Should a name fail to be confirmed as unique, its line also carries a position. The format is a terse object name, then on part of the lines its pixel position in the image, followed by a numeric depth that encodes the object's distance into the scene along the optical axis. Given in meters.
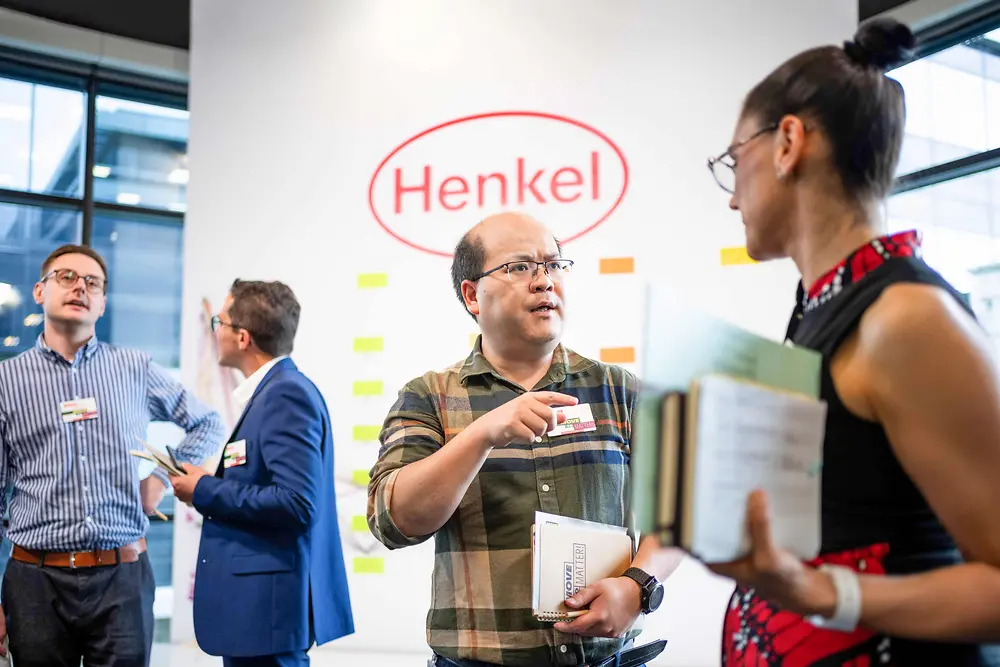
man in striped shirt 2.98
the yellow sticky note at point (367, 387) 4.56
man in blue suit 2.52
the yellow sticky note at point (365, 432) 4.55
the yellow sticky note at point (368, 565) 4.43
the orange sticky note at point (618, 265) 4.30
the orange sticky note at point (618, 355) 4.25
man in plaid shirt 1.57
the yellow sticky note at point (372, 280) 4.62
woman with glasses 0.84
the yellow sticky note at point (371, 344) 4.58
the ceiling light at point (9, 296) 5.75
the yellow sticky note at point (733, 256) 4.15
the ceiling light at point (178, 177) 6.33
